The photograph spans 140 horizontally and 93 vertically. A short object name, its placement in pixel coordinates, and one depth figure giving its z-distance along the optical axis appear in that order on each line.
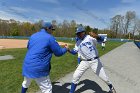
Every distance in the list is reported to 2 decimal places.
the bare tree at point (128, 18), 40.19
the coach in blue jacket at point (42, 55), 2.00
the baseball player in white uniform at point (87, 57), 2.55
